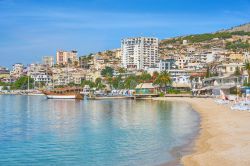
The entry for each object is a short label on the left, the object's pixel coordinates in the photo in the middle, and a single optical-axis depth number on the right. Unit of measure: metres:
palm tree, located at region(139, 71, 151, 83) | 134.38
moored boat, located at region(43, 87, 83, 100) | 103.21
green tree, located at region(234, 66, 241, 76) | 92.10
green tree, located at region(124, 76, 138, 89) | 133.14
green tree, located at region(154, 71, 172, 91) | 114.75
